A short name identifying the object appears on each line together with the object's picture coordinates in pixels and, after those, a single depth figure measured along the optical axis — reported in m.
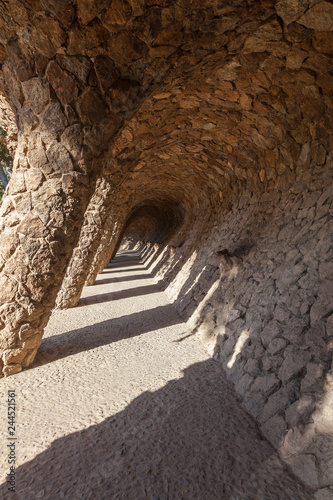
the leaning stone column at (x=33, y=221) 2.92
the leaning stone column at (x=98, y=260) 9.06
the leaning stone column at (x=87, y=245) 6.24
